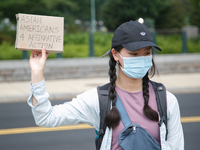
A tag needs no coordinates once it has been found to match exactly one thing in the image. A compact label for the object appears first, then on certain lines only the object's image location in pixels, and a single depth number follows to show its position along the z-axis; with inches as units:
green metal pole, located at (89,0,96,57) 532.1
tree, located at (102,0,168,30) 1526.8
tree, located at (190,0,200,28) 1461.0
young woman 79.7
